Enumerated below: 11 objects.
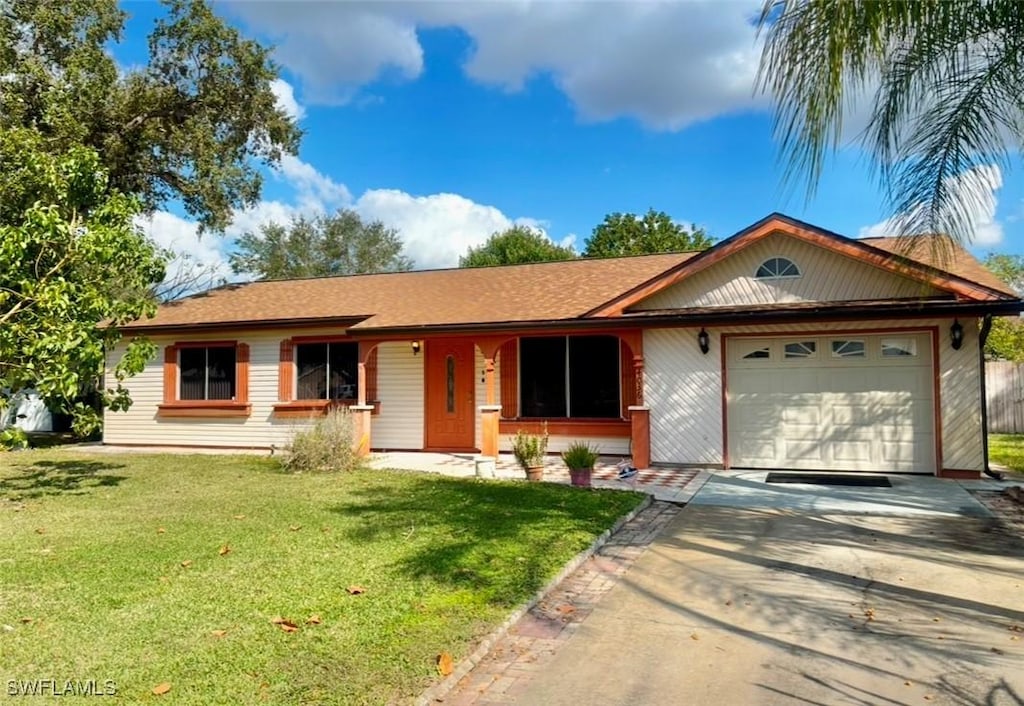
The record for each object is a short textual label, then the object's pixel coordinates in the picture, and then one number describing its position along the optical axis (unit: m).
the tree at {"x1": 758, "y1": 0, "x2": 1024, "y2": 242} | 3.66
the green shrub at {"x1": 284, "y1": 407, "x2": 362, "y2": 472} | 10.83
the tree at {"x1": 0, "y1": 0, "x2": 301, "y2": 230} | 15.52
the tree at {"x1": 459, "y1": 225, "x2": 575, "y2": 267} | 40.19
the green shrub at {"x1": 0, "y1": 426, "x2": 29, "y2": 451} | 7.69
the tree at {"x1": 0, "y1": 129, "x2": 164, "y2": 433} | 7.96
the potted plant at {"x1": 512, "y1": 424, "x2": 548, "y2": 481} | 9.71
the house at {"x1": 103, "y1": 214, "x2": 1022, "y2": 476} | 10.20
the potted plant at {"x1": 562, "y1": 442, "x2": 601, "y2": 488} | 9.04
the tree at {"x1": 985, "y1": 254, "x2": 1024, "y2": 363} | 21.95
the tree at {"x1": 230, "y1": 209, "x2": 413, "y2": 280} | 42.66
